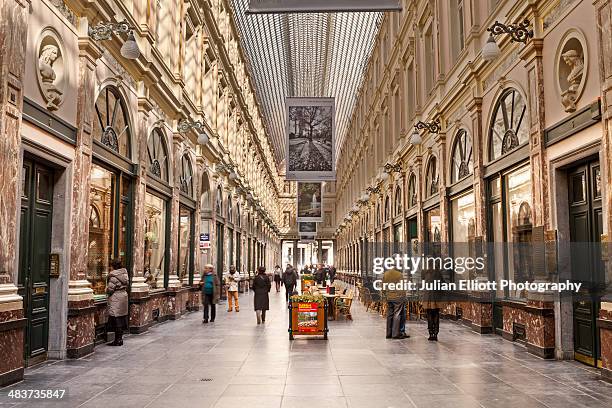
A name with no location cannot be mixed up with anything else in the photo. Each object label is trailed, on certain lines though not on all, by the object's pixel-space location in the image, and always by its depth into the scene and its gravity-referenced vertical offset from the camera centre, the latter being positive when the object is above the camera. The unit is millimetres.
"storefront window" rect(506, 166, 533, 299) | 10641 +591
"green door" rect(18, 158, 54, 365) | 8477 +113
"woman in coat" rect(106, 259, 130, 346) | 10812 -795
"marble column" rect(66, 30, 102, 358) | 9438 +638
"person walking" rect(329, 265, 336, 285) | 35094 -957
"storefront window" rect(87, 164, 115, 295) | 10867 +623
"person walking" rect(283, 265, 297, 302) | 21812 -764
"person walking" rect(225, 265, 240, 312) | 19672 -1113
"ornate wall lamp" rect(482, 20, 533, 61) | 9906 +3747
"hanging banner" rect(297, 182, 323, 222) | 38906 +3790
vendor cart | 12078 -1225
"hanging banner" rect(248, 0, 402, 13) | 8664 +3777
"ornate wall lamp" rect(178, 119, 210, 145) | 16969 +3877
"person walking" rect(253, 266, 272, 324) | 15062 -938
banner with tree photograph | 23297 +4779
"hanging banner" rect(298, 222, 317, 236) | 45656 +2335
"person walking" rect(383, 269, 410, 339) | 12180 -1139
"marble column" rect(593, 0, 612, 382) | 7230 +1310
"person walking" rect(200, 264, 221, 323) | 15562 -802
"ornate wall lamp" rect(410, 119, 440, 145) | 16594 +3701
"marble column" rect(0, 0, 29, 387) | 7117 +1074
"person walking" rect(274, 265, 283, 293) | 35175 -1263
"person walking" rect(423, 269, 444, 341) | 11836 -1114
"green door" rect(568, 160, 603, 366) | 8359 +59
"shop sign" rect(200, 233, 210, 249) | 19547 +590
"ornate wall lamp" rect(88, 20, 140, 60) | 10058 +3929
